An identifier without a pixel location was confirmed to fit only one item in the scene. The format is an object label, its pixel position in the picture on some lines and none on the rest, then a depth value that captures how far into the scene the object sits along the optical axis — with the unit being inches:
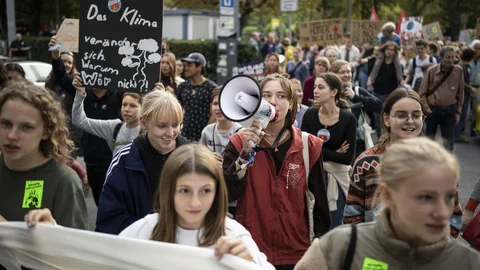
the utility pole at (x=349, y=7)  1128.2
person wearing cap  309.1
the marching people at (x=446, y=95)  422.9
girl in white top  108.3
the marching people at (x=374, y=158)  150.6
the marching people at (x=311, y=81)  367.6
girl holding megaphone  152.0
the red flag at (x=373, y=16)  1183.1
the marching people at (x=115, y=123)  214.4
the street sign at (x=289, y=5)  790.5
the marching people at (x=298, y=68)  552.4
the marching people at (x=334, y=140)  229.3
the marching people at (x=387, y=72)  483.2
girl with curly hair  119.5
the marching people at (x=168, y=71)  355.6
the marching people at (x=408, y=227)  87.6
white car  636.7
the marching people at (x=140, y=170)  144.6
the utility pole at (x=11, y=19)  882.6
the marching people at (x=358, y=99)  280.5
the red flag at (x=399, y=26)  928.9
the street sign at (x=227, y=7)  636.7
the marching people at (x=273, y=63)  433.7
